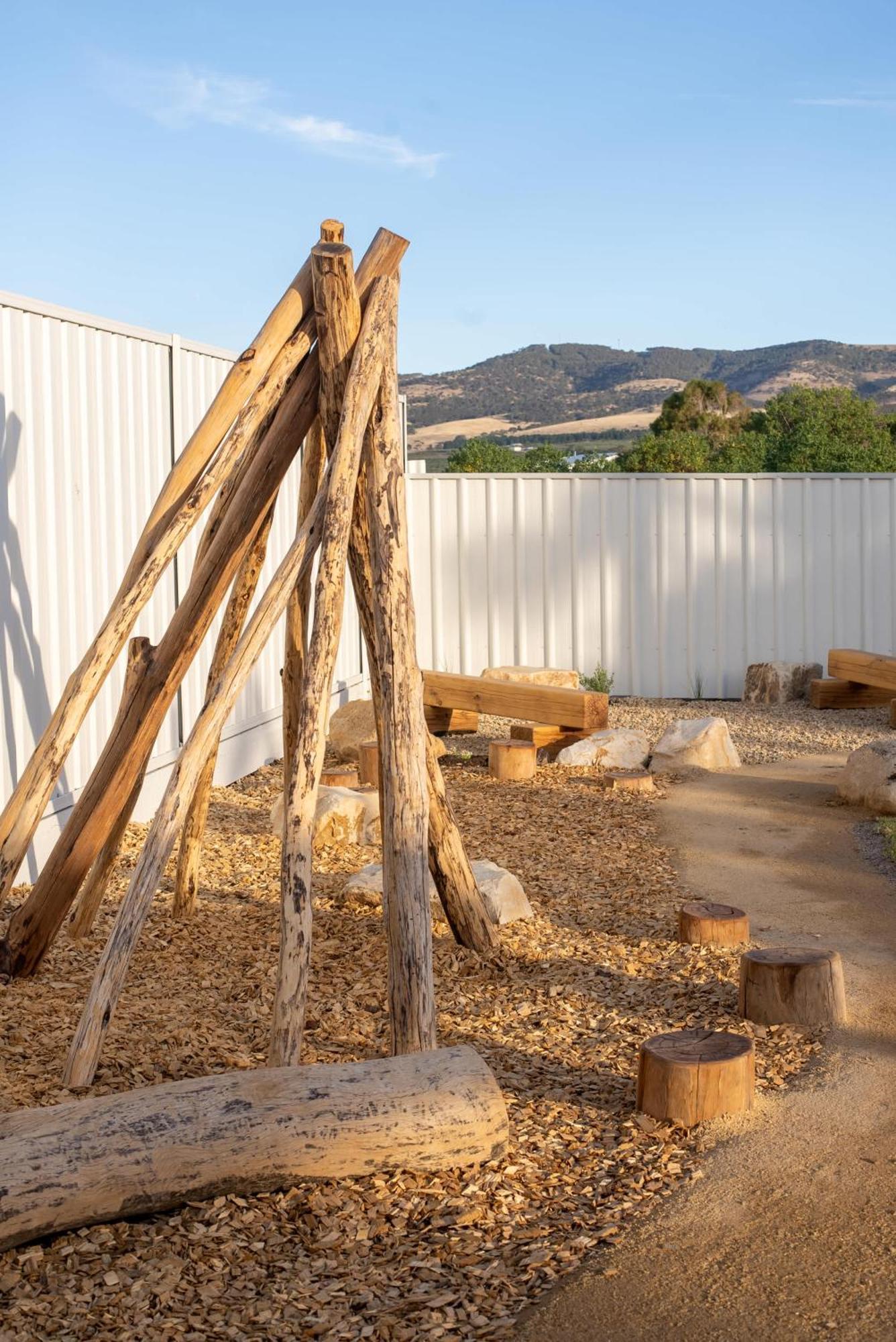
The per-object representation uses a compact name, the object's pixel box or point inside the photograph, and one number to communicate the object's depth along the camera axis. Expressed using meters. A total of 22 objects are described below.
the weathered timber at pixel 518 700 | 8.98
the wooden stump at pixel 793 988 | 4.17
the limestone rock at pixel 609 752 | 8.77
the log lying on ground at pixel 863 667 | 10.48
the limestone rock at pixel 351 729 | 9.13
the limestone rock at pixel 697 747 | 8.77
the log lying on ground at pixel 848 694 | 11.20
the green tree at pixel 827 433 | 28.67
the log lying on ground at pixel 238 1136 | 2.77
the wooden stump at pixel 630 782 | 8.06
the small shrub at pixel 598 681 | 11.99
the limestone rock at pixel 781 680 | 11.78
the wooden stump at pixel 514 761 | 8.52
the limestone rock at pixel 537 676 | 10.16
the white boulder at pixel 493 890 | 5.33
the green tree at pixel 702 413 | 37.81
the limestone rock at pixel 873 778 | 7.45
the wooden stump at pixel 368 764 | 8.10
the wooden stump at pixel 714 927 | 4.99
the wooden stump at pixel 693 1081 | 3.45
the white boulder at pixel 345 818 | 6.57
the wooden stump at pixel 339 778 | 7.62
